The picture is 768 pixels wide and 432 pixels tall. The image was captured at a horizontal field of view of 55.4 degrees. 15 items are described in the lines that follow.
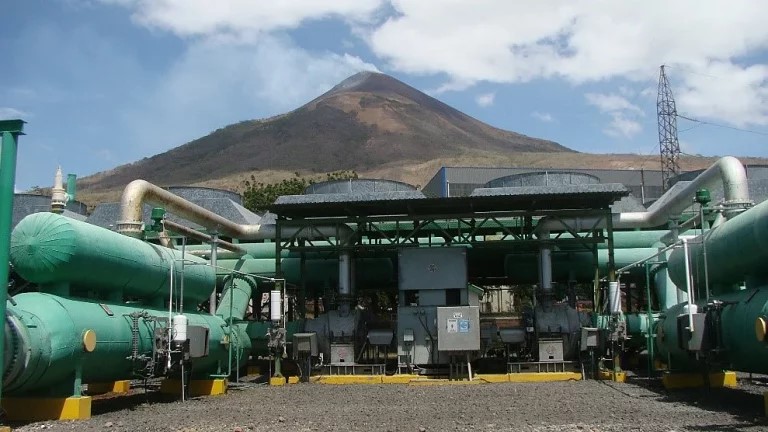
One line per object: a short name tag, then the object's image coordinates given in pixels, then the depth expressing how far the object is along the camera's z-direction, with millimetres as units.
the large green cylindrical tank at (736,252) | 11594
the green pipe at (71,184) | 28094
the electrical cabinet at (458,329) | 19625
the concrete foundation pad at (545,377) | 19422
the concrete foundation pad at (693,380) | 16031
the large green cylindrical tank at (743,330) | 11086
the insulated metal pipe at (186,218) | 16153
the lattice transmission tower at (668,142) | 73312
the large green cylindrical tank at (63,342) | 10672
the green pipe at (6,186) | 9656
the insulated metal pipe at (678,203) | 15445
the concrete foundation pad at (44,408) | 11750
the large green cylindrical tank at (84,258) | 11938
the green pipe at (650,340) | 16608
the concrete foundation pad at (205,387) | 16984
